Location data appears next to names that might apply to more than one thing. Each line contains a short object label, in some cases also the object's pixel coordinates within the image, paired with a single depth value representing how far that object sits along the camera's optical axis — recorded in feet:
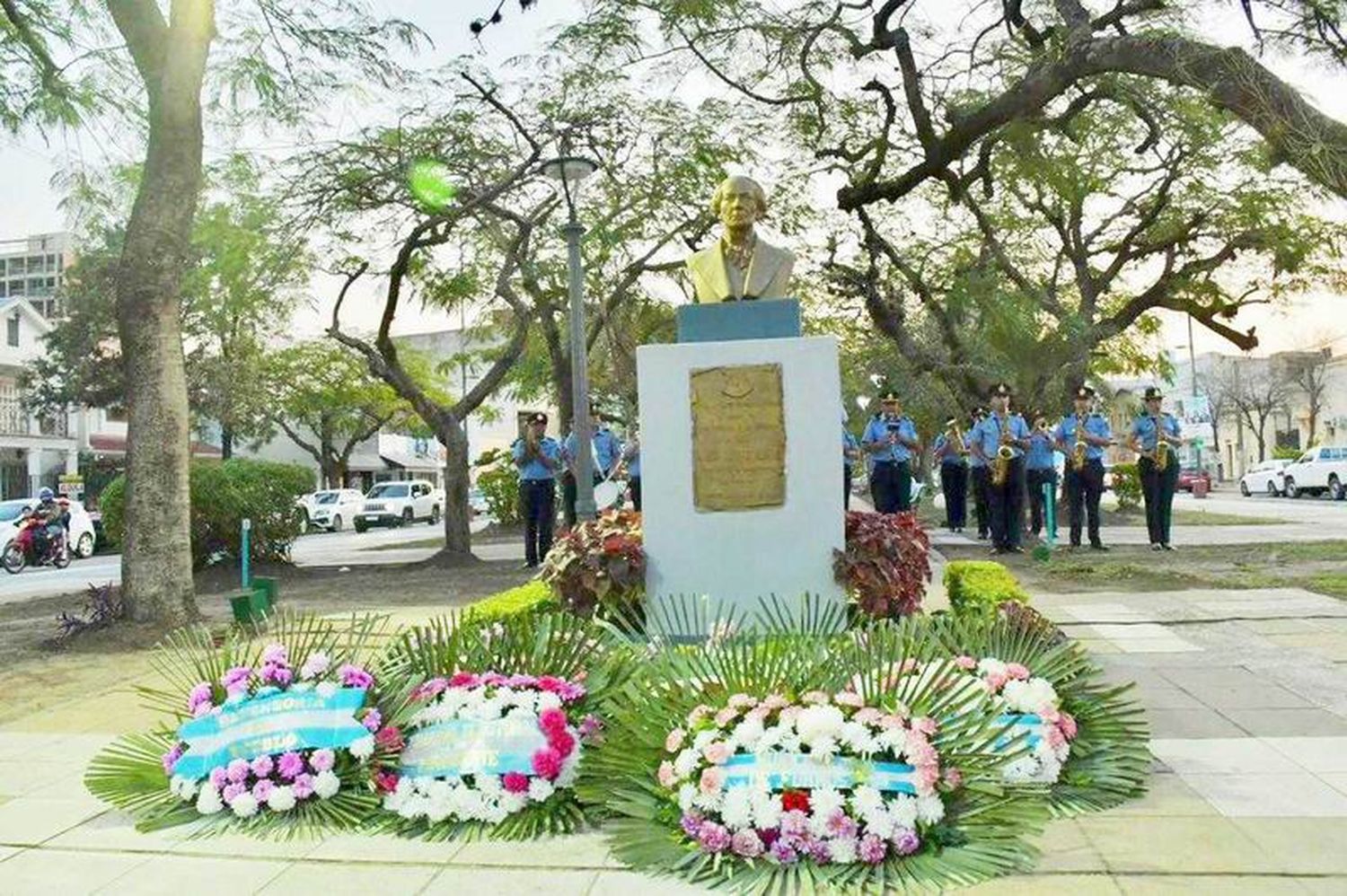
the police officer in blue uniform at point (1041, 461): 47.57
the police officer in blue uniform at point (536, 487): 46.73
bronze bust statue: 21.24
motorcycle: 74.23
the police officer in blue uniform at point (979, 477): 46.01
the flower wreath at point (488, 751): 13.05
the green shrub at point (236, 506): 49.14
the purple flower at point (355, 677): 14.07
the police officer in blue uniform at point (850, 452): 37.47
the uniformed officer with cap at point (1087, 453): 45.29
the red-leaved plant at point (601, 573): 19.93
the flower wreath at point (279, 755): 13.37
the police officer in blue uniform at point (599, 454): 48.42
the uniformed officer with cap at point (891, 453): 43.78
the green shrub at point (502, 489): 83.30
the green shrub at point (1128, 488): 80.43
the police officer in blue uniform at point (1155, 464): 44.06
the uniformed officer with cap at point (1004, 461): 44.21
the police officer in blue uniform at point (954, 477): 55.16
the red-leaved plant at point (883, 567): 19.71
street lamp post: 41.47
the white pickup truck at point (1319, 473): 116.50
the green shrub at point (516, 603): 17.99
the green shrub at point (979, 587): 18.17
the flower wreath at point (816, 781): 11.19
